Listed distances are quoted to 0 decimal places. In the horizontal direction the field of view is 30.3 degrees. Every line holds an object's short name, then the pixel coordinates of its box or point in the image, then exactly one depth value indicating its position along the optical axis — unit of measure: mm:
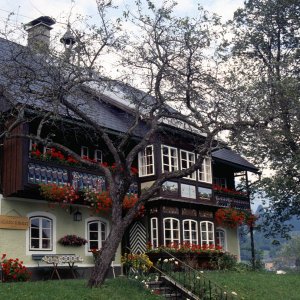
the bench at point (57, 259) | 19219
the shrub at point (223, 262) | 24031
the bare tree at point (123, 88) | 15648
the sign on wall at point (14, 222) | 19078
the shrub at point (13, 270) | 18266
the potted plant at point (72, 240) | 20891
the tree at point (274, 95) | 17547
